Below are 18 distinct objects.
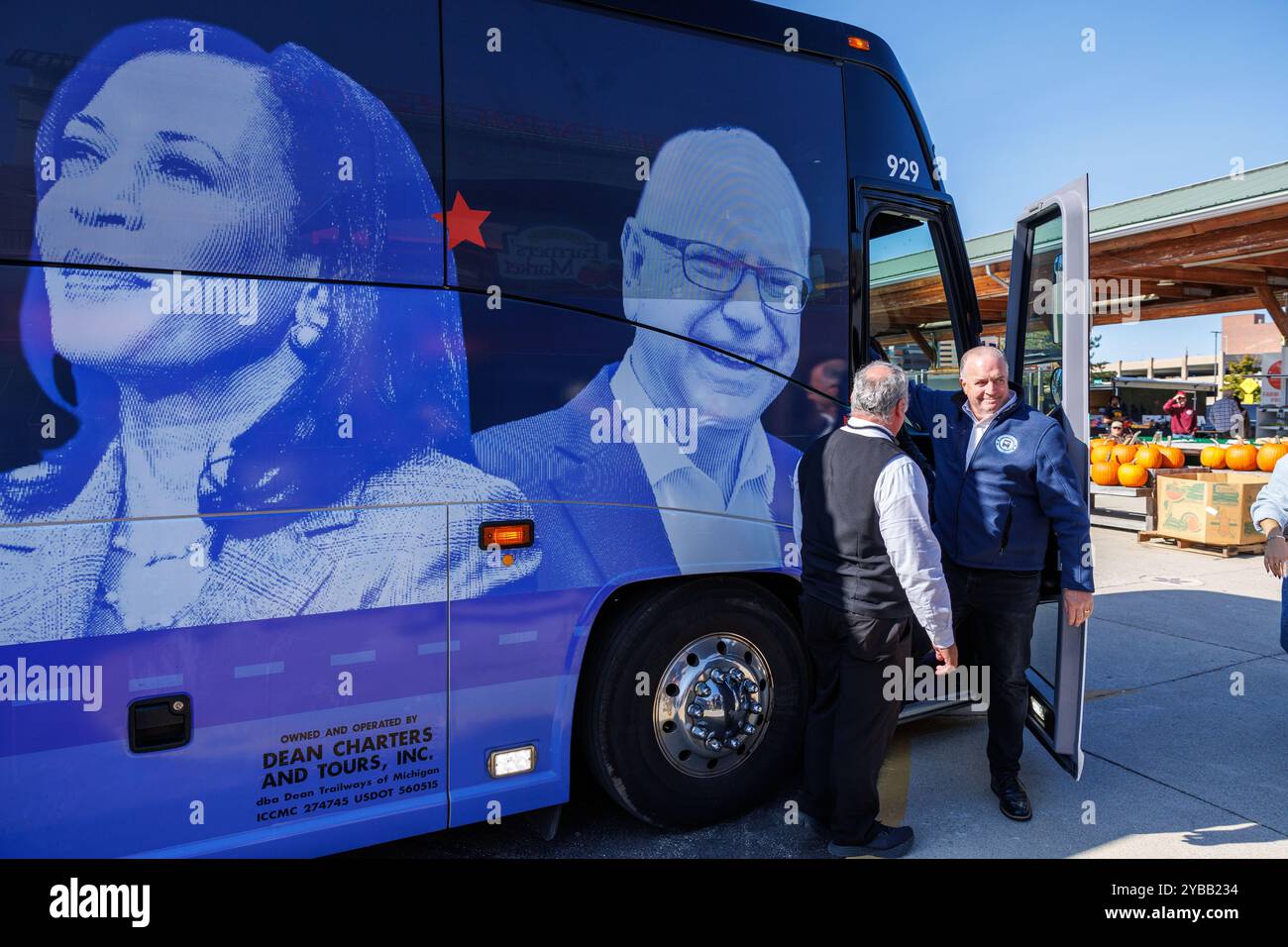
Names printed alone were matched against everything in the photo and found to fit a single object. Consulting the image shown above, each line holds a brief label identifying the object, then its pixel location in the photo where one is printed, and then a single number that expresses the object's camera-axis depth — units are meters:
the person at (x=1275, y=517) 3.65
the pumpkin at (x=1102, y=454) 12.71
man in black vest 3.15
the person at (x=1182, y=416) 16.83
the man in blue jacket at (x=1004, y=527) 3.69
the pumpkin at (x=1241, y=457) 12.09
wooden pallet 9.82
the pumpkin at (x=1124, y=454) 12.32
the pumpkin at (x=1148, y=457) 11.98
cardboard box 9.62
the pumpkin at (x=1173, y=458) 12.28
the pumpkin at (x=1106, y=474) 12.24
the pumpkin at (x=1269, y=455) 11.74
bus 2.54
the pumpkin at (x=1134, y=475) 11.46
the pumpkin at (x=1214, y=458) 12.63
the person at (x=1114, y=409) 20.45
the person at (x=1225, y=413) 16.38
